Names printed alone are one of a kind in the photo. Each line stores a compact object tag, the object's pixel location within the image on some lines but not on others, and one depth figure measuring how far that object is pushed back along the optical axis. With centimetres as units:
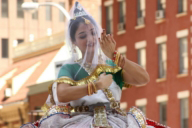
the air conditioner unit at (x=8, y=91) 5394
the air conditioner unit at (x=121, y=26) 4271
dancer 707
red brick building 3622
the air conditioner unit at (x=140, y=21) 4053
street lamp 2898
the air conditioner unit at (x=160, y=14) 3834
